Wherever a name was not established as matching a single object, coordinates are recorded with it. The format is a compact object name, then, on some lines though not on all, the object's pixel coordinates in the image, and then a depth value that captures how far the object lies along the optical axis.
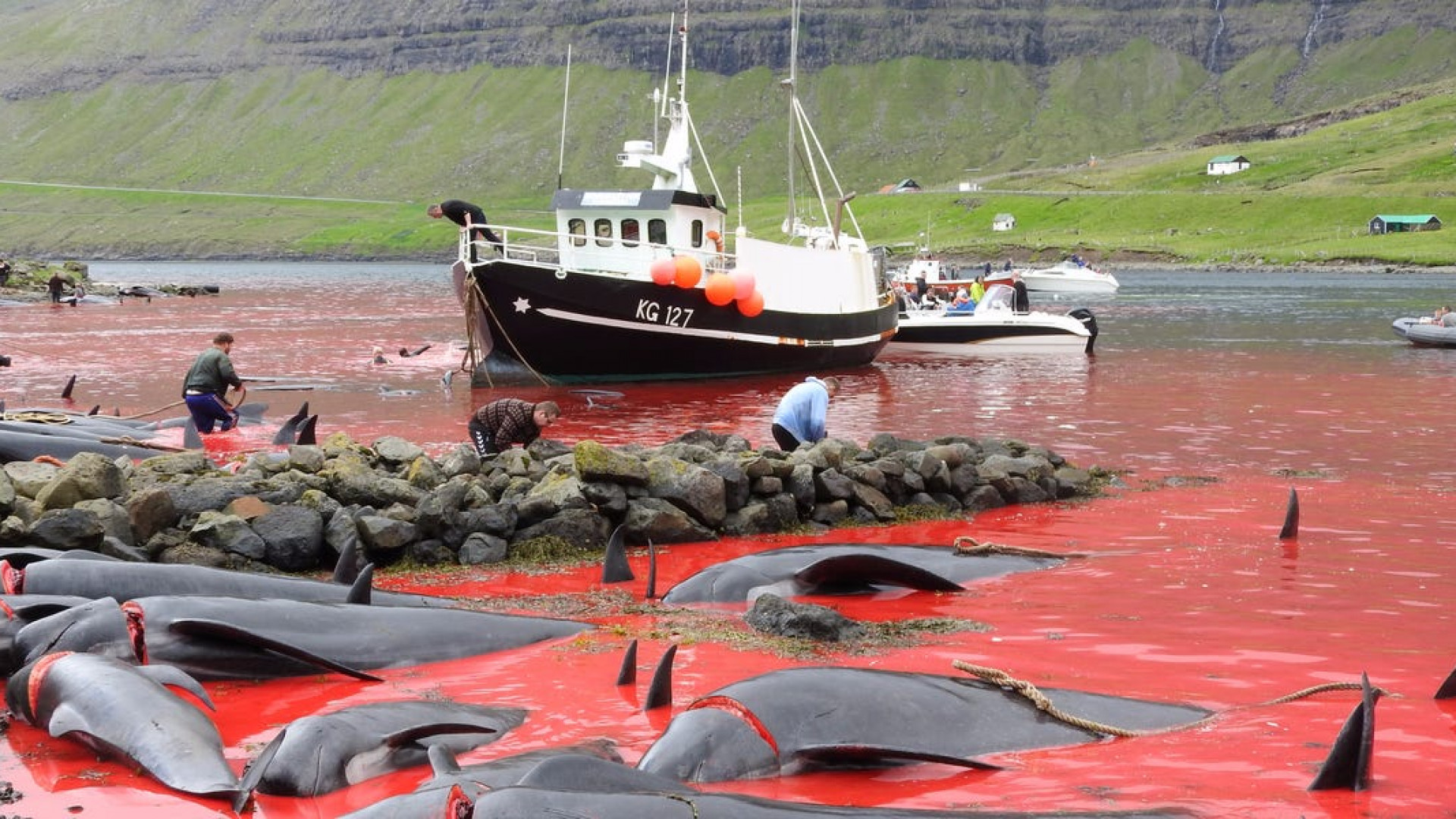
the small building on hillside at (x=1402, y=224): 111.25
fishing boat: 29.77
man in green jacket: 20.56
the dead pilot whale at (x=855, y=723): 6.40
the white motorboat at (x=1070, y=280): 78.50
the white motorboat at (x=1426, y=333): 38.94
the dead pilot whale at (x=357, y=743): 6.48
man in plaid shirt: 16.19
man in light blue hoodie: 17.12
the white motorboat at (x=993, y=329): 41.28
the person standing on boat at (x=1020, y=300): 45.81
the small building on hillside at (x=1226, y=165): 150.75
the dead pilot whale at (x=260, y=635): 7.81
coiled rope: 18.98
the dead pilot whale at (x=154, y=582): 9.11
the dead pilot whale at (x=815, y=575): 10.66
